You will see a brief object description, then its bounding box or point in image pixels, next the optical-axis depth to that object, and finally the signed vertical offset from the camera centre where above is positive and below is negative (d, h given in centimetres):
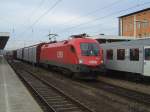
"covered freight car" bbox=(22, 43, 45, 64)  1870 +11
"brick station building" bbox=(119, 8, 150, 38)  3342 +704
